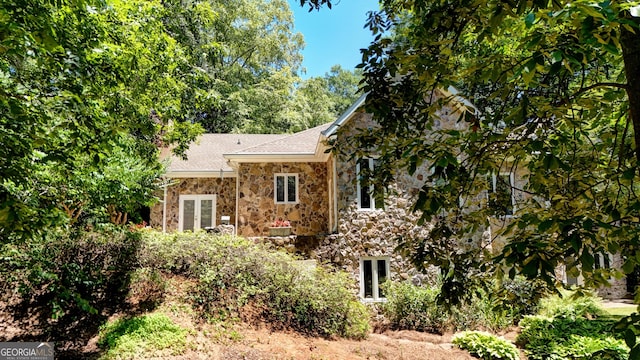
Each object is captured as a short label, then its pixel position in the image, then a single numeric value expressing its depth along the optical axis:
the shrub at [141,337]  6.08
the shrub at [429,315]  9.59
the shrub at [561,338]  7.29
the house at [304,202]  11.20
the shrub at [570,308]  8.95
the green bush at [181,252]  8.44
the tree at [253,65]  23.97
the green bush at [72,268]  6.59
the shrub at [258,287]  8.09
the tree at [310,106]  24.28
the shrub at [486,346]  7.57
